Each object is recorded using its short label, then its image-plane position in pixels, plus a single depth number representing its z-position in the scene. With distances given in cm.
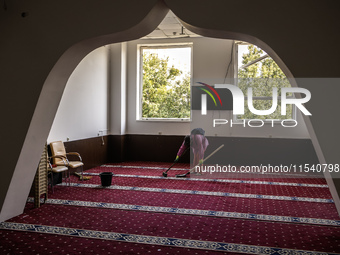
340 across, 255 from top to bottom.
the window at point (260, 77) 946
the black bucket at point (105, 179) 664
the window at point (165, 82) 1012
